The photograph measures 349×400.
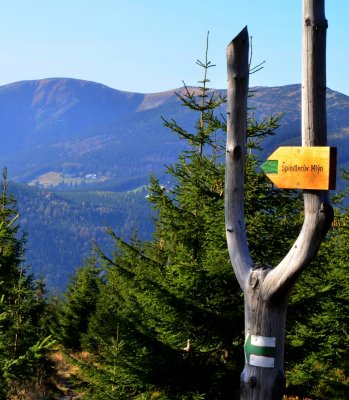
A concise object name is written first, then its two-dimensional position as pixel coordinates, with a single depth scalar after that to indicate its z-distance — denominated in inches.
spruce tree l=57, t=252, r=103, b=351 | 1334.9
